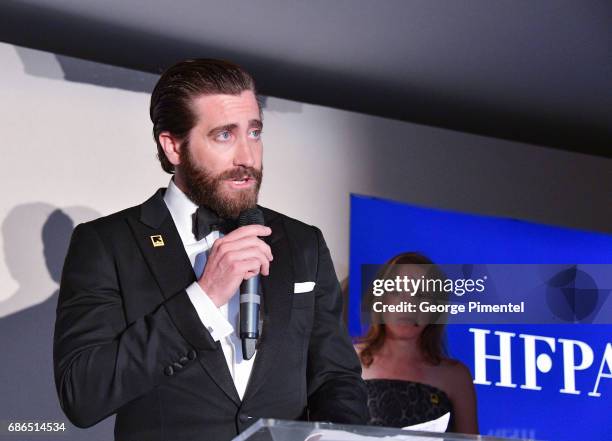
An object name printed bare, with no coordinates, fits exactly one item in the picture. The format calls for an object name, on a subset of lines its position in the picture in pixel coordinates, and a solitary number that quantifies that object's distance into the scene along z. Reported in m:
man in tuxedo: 2.54
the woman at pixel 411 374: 4.66
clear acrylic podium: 2.21
